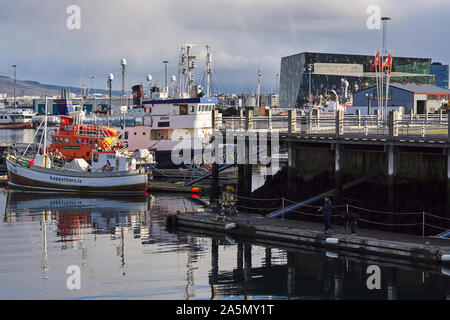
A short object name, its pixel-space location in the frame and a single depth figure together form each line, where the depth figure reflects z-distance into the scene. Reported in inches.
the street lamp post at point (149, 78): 3715.6
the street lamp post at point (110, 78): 4148.1
